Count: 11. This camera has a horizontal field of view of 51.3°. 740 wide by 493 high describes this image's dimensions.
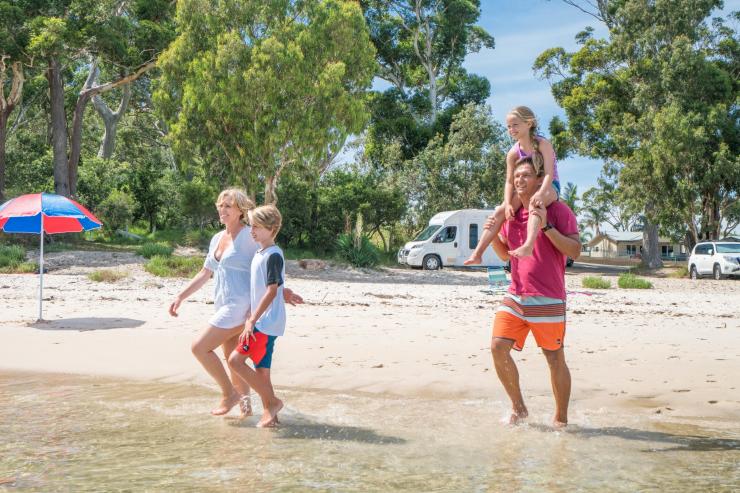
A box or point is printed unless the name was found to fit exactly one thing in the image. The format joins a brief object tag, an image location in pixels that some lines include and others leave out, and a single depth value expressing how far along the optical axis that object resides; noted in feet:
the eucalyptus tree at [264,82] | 82.17
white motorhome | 98.27
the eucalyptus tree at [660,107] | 111.96
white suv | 90.63
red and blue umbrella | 34.22
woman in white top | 18.26
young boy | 17.19
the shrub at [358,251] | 85.15
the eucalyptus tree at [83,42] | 84.07
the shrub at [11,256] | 66.74
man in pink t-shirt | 16.74
